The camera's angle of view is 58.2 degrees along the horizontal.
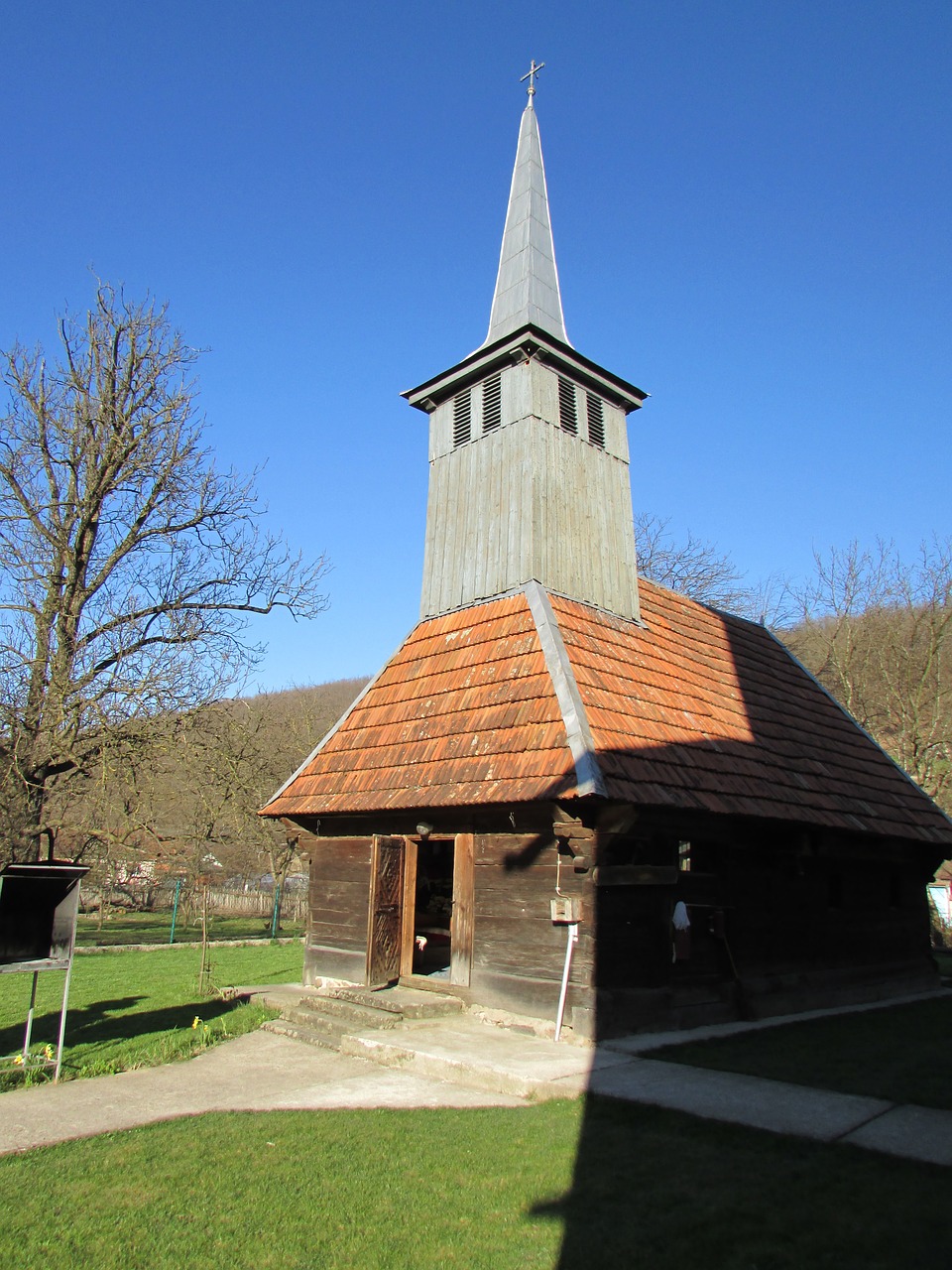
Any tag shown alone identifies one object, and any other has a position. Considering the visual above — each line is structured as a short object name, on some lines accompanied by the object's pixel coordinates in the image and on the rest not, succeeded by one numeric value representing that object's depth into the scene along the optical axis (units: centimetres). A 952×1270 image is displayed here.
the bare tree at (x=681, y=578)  2834
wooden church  946
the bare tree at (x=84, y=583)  1434
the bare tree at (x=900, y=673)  2806
